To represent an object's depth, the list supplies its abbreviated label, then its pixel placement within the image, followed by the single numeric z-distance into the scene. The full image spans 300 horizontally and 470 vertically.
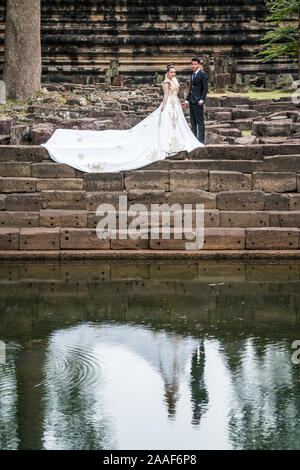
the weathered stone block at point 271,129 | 18.36
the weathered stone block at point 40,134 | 17.33
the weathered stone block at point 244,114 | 21.80
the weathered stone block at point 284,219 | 15.47
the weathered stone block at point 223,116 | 21.45
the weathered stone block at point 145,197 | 15.89
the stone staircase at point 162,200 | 14.81
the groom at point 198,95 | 17.36
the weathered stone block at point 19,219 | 15.50
